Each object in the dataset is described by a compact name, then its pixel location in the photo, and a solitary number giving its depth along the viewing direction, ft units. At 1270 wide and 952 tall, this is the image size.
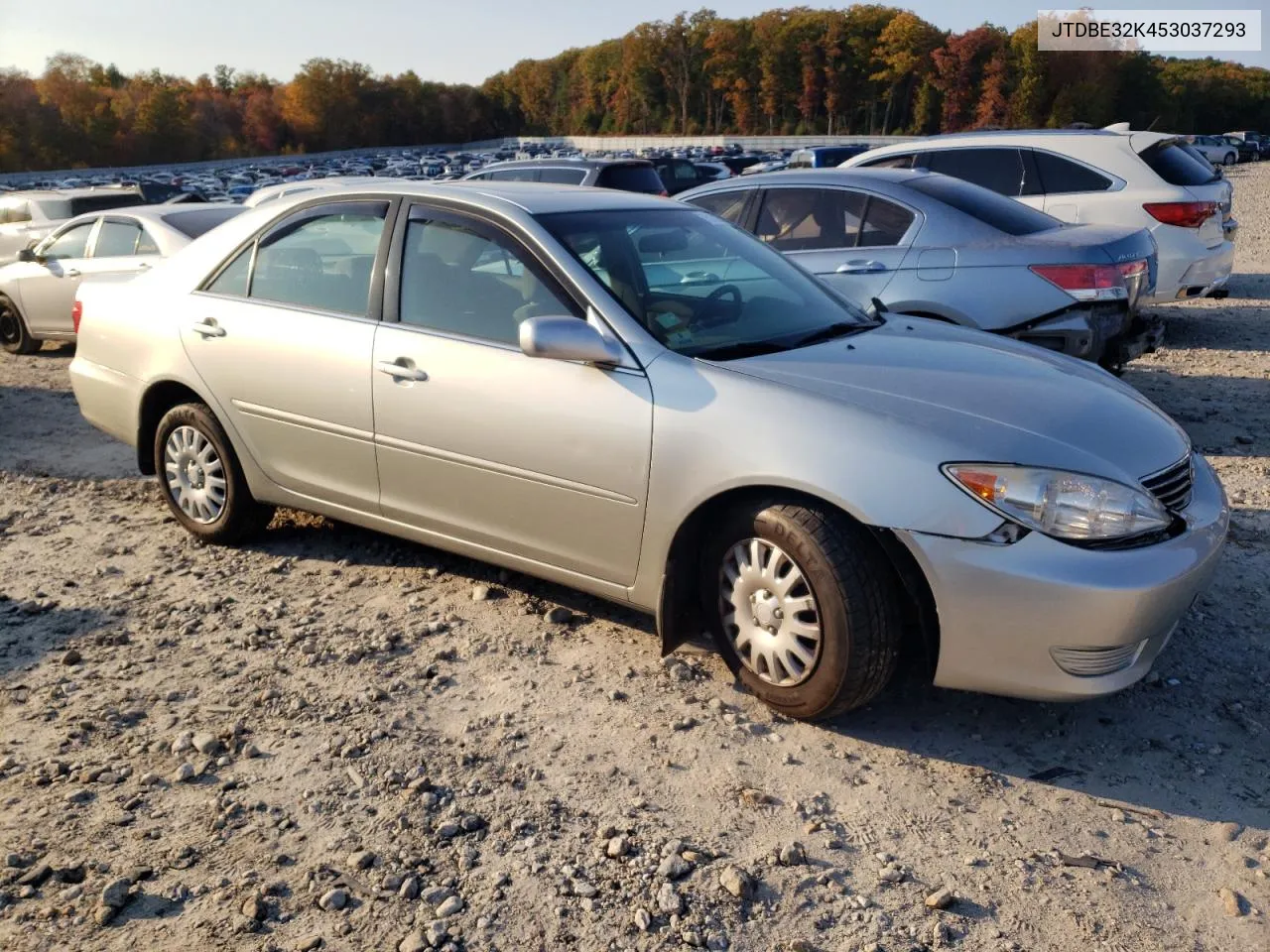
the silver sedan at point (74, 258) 32.71
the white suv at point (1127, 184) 30.73
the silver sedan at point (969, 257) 21.39
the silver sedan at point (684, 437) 10.51
